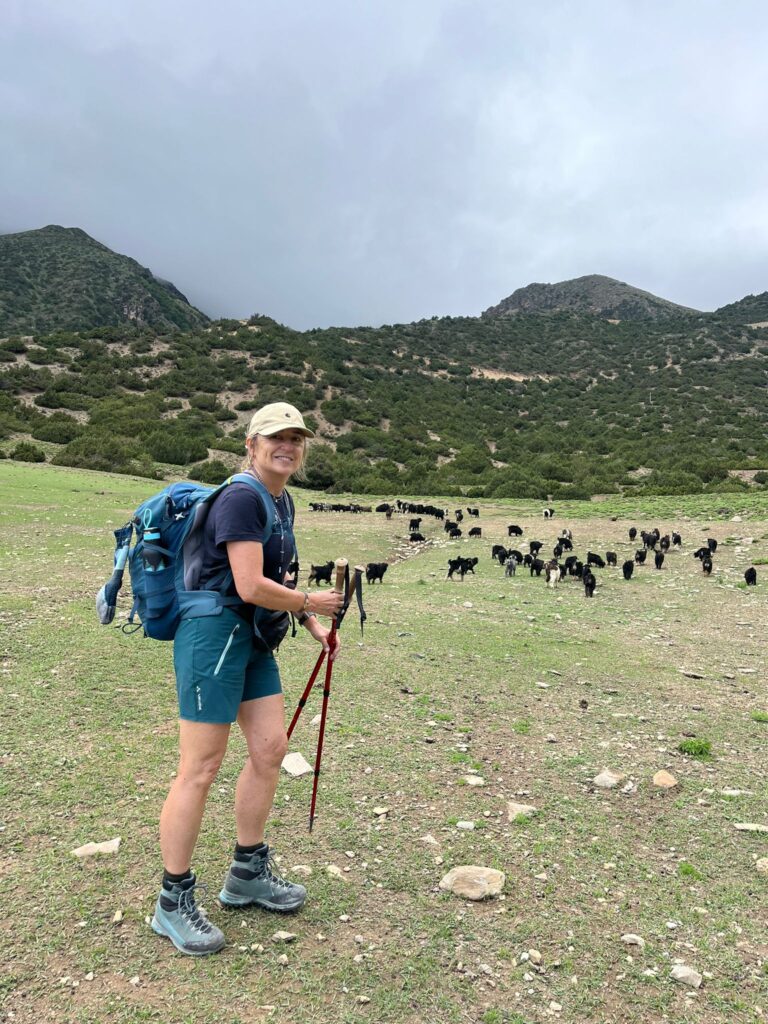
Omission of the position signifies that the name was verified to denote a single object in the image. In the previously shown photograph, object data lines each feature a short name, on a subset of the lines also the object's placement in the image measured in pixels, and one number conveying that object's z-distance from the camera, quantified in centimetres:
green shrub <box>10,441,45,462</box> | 3097
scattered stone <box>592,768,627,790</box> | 461
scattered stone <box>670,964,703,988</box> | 275
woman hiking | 266
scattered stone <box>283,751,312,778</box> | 450
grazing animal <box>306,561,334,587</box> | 1227
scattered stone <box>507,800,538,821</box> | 412
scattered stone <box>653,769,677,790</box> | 461
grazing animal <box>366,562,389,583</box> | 1324
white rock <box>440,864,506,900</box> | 331
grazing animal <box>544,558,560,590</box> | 1417
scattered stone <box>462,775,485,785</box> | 455
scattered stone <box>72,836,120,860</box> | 333
